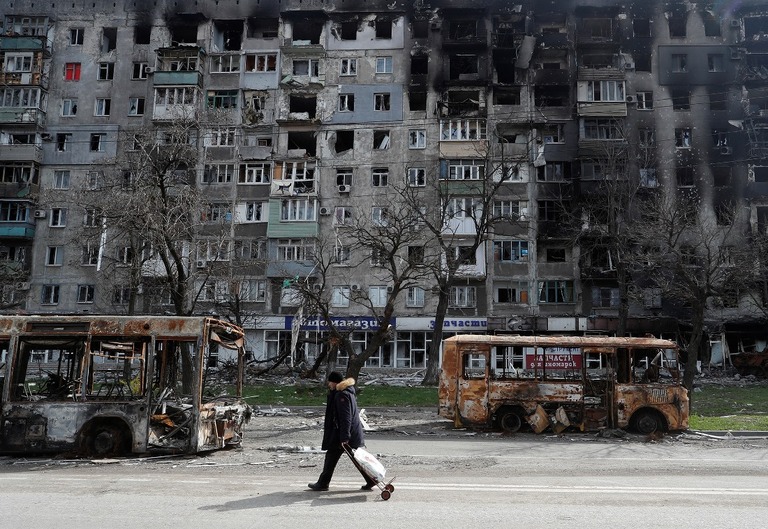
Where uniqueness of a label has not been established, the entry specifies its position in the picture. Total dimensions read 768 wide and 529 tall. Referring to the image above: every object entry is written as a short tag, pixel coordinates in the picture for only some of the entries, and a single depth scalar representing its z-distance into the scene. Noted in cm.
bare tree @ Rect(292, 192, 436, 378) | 4279
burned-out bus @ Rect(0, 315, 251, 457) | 1291
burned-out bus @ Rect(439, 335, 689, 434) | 1725
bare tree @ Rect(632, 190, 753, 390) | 2444
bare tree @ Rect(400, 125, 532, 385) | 4338
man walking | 905
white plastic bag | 873
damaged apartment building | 4375
